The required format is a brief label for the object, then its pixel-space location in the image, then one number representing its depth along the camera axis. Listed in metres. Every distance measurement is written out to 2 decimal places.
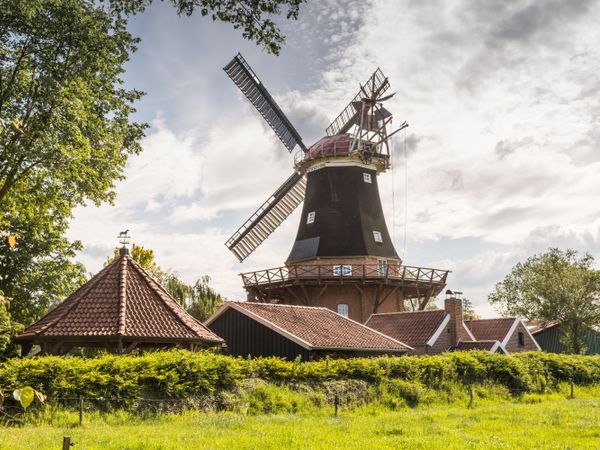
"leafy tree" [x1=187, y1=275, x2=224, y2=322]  38.16
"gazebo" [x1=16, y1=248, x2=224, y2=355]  17.80
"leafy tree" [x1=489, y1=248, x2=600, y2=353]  45.00
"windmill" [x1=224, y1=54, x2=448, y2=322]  35.22
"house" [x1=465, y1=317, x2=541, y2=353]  36.34
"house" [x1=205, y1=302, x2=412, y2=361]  24.48
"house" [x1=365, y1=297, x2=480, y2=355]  30.70
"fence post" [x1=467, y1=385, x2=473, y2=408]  21.30
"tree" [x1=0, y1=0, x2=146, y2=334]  18.27
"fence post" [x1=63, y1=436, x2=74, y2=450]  6.68
